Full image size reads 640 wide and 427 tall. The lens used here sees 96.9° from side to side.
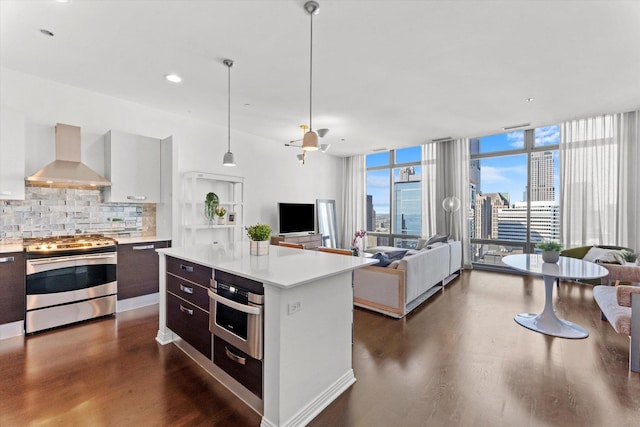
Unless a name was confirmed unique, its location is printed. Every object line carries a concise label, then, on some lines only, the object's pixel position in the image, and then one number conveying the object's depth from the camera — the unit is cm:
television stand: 619
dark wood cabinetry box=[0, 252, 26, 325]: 290
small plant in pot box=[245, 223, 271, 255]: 254
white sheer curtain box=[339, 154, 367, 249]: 824
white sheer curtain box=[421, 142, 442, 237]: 692
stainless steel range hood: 333
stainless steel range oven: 304
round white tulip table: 294
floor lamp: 637
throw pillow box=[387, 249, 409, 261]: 406
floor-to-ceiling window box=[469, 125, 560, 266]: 569
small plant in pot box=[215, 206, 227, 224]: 500
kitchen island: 168
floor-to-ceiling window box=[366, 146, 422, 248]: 745
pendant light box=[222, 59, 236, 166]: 361
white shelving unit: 471
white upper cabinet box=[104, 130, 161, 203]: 381
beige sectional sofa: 357
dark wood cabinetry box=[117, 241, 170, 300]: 369
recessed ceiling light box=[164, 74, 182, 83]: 339
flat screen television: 643
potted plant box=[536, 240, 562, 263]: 324
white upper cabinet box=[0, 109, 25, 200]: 305
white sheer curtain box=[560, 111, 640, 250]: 473
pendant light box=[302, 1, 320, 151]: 281
